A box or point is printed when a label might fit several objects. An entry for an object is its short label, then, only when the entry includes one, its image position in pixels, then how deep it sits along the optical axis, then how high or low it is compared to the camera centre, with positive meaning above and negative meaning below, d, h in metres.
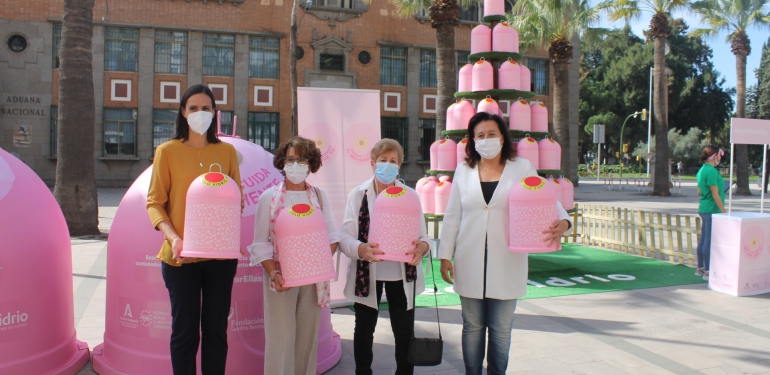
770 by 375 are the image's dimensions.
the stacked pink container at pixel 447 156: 8.78 +0.26
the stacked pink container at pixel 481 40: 9.02 +2.08
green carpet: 7.57 -1.49
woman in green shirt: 8.08 -0.28
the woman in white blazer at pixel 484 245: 3.57 -0.44
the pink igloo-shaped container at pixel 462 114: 8.66 +0.89
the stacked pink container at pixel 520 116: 8.80 +0.88
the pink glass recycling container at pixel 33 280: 3.82 -0.76
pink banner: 6.03 +0.40
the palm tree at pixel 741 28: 29.03 +7.69
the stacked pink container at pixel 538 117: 9.01 +0.89
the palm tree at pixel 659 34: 25.62 +6.29
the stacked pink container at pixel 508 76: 8.75 +1.49
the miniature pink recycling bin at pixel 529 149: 8.56 +0.37
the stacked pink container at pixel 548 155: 8.78 +0.29
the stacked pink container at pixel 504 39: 8.91 +2.07
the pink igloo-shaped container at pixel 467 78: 9.04 +1.49
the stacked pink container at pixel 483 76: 8.72 +1.46
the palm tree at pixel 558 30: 21.41 +5.59
